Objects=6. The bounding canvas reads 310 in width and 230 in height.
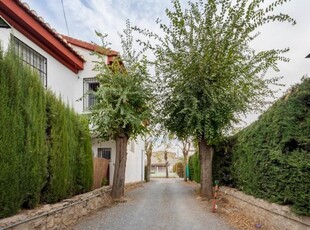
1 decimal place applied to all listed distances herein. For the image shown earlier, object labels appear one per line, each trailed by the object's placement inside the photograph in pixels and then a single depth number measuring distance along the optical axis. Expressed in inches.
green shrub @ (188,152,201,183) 878.1
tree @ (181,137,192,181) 1267.2
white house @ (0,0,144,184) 382.0
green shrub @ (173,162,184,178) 1794.7
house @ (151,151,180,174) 2749.0
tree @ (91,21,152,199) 489.1
